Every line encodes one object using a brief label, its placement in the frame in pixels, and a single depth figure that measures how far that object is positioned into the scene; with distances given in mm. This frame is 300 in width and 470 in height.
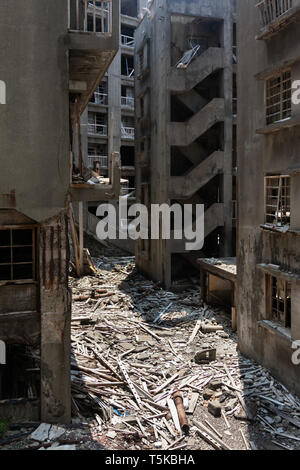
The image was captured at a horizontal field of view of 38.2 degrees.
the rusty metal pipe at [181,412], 11295
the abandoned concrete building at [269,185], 12727
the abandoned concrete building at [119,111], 46062
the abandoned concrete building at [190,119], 25625
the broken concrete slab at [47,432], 9875
